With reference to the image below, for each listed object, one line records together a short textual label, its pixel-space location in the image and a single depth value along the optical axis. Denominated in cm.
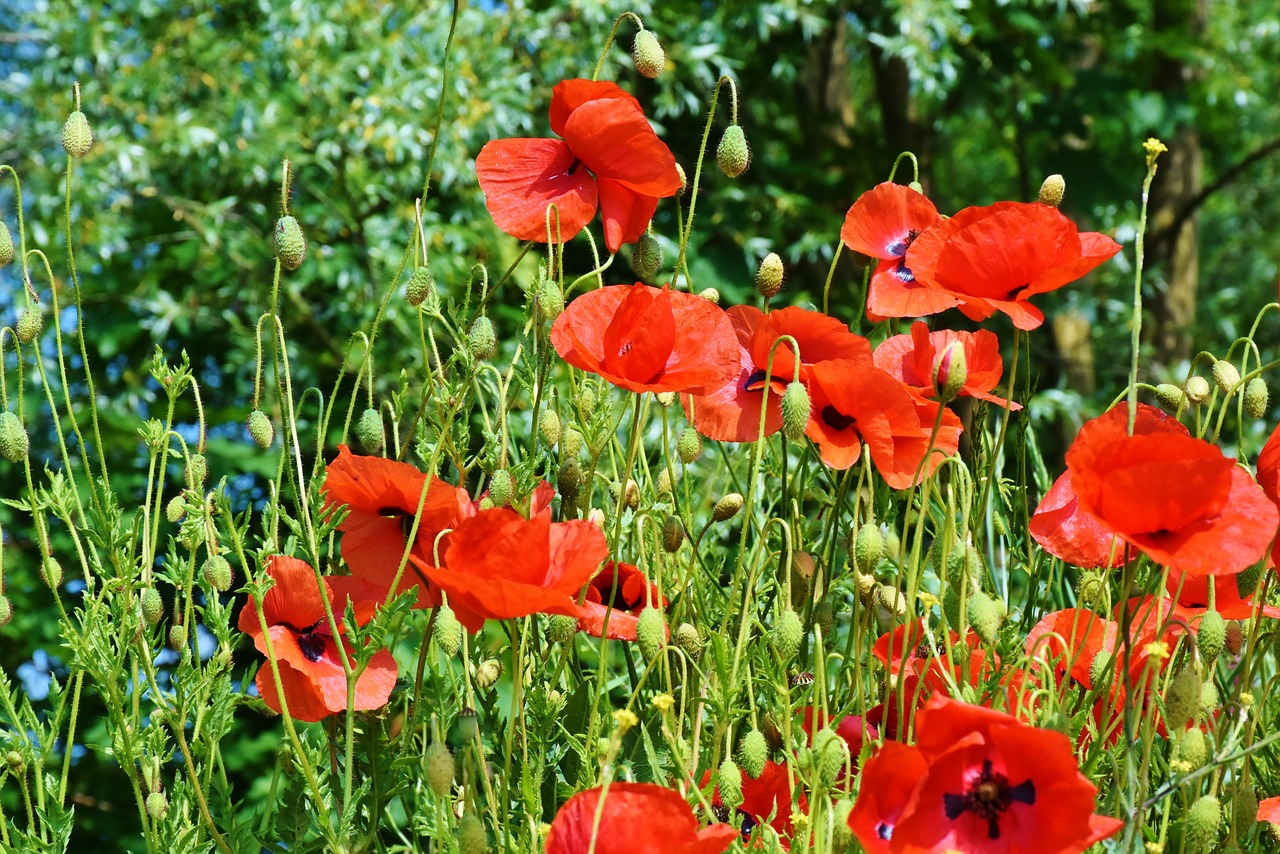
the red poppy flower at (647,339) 150
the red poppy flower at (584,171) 156
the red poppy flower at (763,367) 157
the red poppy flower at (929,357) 159
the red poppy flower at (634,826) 139
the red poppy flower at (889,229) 160
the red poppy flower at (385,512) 150
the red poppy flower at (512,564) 142
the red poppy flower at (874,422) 153
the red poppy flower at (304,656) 150
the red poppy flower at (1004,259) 154
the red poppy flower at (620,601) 151
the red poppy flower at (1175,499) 141
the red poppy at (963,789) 139
